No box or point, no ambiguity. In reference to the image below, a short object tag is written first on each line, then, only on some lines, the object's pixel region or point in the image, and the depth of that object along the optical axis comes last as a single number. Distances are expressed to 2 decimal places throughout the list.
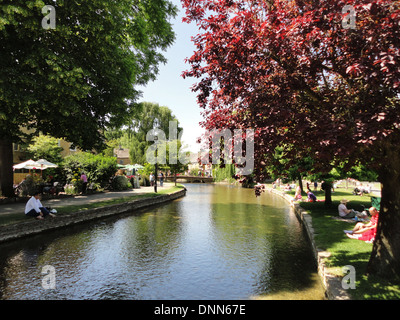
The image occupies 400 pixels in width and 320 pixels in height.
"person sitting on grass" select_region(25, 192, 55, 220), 11.93
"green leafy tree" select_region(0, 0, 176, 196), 12.05
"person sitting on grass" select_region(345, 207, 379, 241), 9.38
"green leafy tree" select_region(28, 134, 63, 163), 34.22
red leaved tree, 4.74
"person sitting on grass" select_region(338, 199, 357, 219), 13.61
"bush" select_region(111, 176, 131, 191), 28.28
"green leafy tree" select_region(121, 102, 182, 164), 53.97
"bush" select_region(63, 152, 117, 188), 24.78
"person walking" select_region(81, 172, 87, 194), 23.22
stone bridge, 66.06
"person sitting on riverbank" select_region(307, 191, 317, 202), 20.16
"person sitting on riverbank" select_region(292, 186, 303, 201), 22.03
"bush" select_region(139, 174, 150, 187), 37.28
